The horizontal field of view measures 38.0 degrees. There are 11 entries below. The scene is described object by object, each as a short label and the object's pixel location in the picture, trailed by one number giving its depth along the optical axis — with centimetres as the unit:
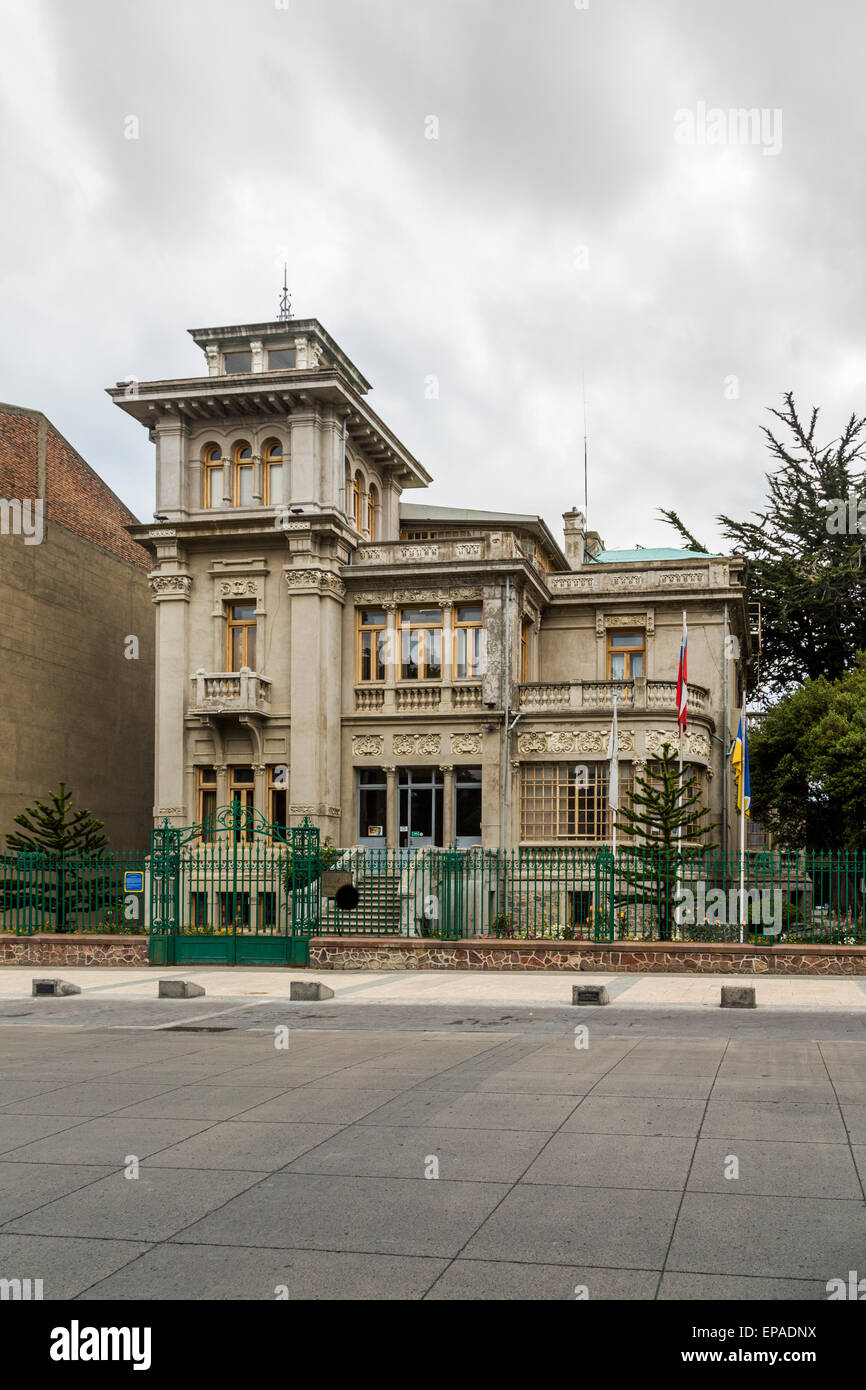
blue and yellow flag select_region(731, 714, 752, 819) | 2547
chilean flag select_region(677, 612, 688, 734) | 2766
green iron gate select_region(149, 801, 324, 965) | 2519
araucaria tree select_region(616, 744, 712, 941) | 2459
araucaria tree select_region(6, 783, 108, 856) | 3250
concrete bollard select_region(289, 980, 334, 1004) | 1967
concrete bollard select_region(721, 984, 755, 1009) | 1764
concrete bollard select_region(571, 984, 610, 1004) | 1847
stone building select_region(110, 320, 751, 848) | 3566
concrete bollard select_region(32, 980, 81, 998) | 2075
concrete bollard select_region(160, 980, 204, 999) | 2033
